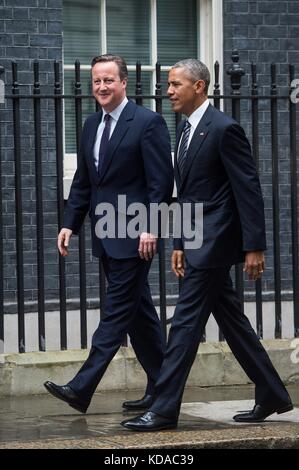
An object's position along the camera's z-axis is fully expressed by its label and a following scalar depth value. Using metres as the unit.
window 11.73
